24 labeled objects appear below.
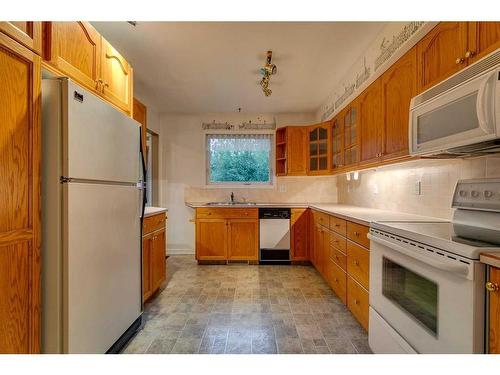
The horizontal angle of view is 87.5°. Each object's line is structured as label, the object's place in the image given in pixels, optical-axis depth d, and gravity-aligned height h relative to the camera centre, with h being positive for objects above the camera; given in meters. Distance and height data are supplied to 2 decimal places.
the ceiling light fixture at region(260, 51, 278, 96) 2.60 +1.24
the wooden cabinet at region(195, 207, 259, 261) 3.89 -0.71
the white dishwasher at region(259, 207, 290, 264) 3.85 -0.70
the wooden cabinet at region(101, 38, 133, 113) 1.87 +0.84
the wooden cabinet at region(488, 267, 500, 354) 0.91 -0.45
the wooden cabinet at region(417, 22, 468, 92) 1.35 +0.77
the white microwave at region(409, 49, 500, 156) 1.04 +0.35
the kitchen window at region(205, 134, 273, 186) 4.62 +0.50
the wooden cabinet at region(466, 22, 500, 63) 1.14 +0.68
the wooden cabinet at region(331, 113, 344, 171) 3.30 +0.60
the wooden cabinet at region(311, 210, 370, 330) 1.98 -0.68
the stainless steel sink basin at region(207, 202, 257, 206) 4.00 -0.28
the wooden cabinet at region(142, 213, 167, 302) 2.42 -0.67
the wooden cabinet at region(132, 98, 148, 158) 3.18 +0.92
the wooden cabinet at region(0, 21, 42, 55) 1.08 +0.68
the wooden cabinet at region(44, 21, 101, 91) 1.35 +0.79
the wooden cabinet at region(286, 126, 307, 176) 4.14 +0.57
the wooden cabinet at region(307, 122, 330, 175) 3.85 +0.58
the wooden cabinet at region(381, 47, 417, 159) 1.80 +0.65
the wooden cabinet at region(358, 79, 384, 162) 2.23 +0.60
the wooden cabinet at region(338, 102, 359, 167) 2.78 +0.62
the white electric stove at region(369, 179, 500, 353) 0.99 -0.42
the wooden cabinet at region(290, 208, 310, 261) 3.85 -0.73
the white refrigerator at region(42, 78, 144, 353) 1.26 -0.19
